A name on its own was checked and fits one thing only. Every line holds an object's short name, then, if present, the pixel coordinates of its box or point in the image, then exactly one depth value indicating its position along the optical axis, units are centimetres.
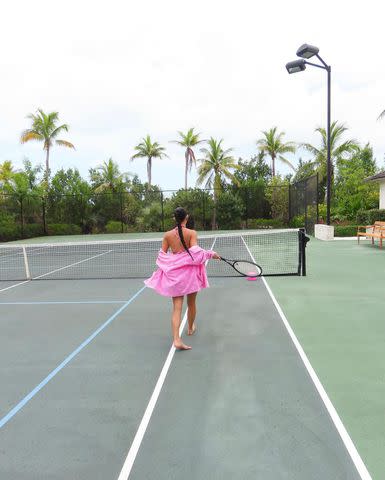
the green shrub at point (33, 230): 2563
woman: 426
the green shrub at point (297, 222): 2379
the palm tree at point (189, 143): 3962
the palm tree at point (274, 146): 4072
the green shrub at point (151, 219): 2908
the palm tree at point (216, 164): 3572
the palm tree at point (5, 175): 2789
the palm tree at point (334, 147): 3659
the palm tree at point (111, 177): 3850
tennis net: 991
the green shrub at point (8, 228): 2300
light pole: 1438
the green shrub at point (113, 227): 2948
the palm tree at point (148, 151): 4200
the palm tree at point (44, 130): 3400
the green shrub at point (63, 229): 2811
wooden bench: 1392
